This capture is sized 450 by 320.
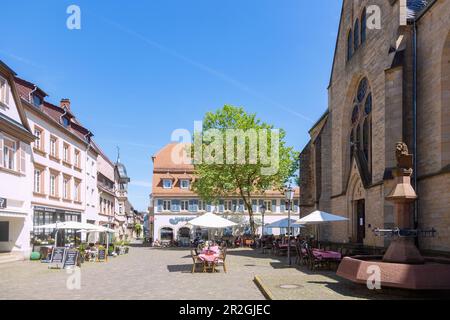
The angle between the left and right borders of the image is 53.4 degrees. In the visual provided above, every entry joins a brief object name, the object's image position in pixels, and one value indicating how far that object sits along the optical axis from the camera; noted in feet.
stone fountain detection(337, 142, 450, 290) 32.83
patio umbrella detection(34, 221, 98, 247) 78.07
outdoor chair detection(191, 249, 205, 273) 56.66
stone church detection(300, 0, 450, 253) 56.03
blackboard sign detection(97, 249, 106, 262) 78.38
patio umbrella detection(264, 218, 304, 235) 98.40
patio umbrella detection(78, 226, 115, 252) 85.88
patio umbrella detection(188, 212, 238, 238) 62.64
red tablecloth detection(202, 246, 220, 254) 58.70
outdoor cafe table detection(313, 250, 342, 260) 57.45
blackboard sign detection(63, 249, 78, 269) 62.95
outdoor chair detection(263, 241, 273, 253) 102.12
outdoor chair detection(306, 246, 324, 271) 57.31
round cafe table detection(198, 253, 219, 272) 56.03
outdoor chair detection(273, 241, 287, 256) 90.02
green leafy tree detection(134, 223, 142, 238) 323.08
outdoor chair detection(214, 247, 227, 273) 57.31
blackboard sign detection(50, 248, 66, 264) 63.62
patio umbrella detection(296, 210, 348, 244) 66.44
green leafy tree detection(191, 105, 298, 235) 126.11
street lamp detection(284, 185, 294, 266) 69.31
